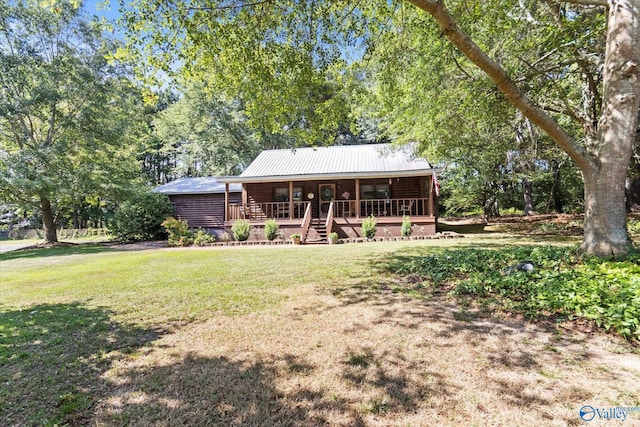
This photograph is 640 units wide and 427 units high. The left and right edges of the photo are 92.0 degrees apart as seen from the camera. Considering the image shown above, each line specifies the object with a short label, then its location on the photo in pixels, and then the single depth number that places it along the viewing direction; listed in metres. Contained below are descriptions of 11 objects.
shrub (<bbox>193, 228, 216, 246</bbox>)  13.73
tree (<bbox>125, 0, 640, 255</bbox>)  4.90
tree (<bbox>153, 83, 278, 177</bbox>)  27.08
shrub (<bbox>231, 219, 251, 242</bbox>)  14.09
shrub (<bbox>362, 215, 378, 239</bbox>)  13.34
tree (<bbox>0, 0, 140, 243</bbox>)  14.22
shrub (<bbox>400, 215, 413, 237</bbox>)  13.43
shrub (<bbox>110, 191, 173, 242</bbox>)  16.06
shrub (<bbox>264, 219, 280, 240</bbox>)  13.70
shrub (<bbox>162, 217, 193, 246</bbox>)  13.73
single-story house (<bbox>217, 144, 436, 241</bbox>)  14.14
